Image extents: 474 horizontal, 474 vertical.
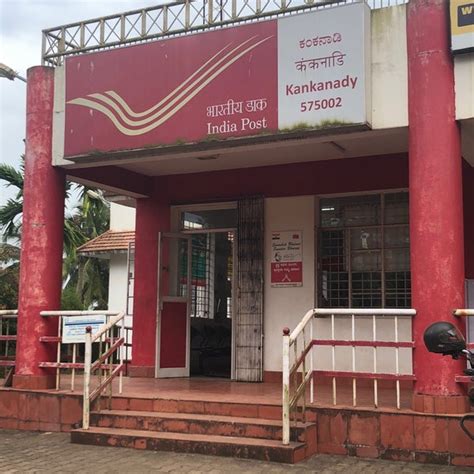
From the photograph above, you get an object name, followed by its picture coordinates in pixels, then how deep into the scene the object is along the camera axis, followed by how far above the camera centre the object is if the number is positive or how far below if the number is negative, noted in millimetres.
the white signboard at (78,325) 8172 -317
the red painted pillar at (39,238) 8453 +763
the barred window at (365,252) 9133 +665
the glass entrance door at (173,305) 10477 -88
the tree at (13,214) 16641 +2099
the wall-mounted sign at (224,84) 7012 +2388
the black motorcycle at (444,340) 4125 -233
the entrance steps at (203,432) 6441 -1347
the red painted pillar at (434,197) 6391 +991
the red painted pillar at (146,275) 10570 +378
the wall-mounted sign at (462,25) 6457 +2615
